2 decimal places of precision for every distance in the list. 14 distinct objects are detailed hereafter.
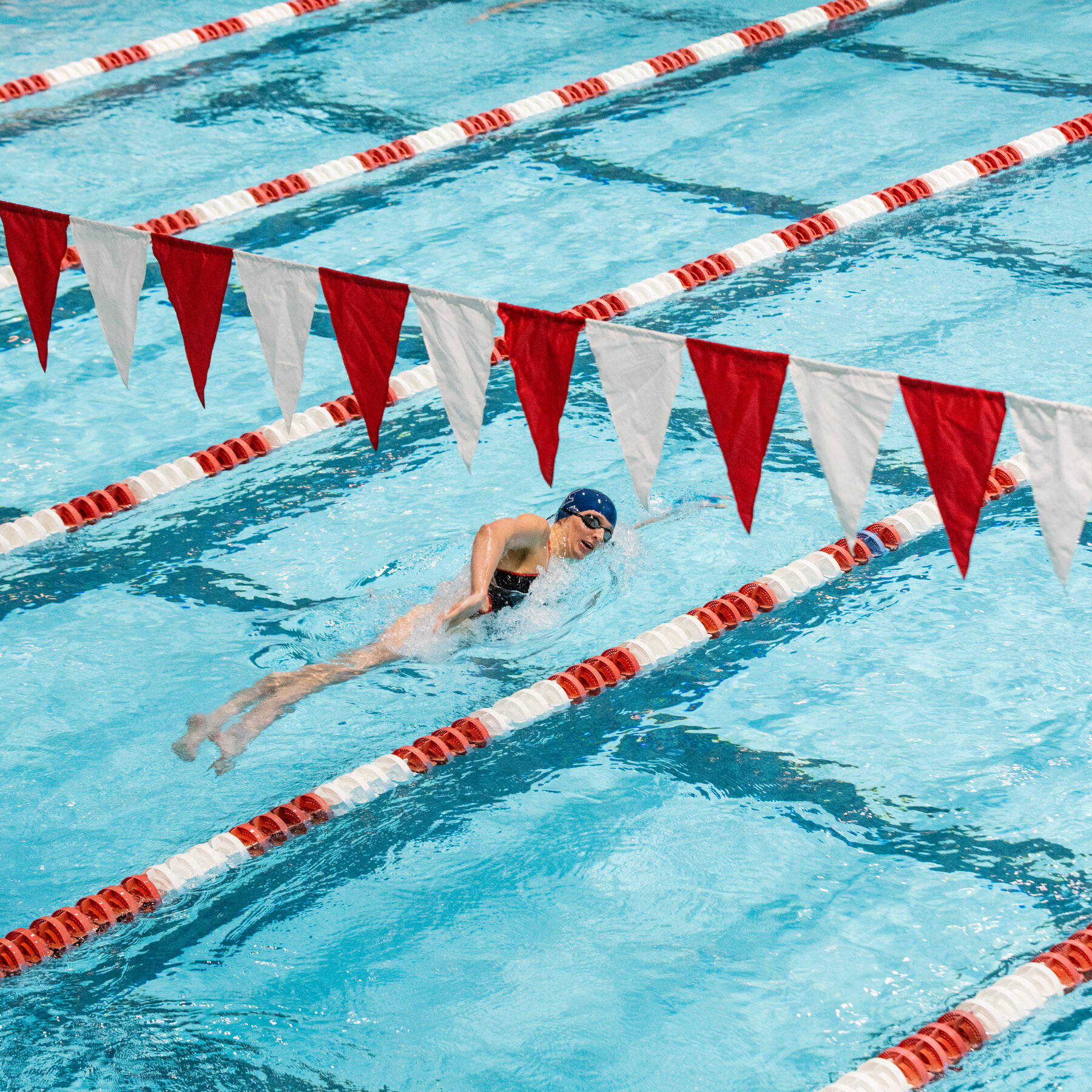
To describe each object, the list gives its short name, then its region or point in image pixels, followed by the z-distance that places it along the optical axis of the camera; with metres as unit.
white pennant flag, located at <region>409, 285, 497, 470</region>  7.80
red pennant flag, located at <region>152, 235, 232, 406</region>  8.59
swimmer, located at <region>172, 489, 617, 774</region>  8.70
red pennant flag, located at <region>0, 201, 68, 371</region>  9.38
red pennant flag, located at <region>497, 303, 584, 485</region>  7.63
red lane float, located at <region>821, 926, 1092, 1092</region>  6.50
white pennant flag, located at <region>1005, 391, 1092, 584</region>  6.33
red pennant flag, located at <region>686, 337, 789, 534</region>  7.15
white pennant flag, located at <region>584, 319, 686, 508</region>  7.36
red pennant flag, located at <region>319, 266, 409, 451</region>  8.09
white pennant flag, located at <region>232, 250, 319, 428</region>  8.28
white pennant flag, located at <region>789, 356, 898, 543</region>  6.84
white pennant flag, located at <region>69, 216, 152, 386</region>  8.95
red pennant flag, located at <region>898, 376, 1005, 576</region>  6.61
